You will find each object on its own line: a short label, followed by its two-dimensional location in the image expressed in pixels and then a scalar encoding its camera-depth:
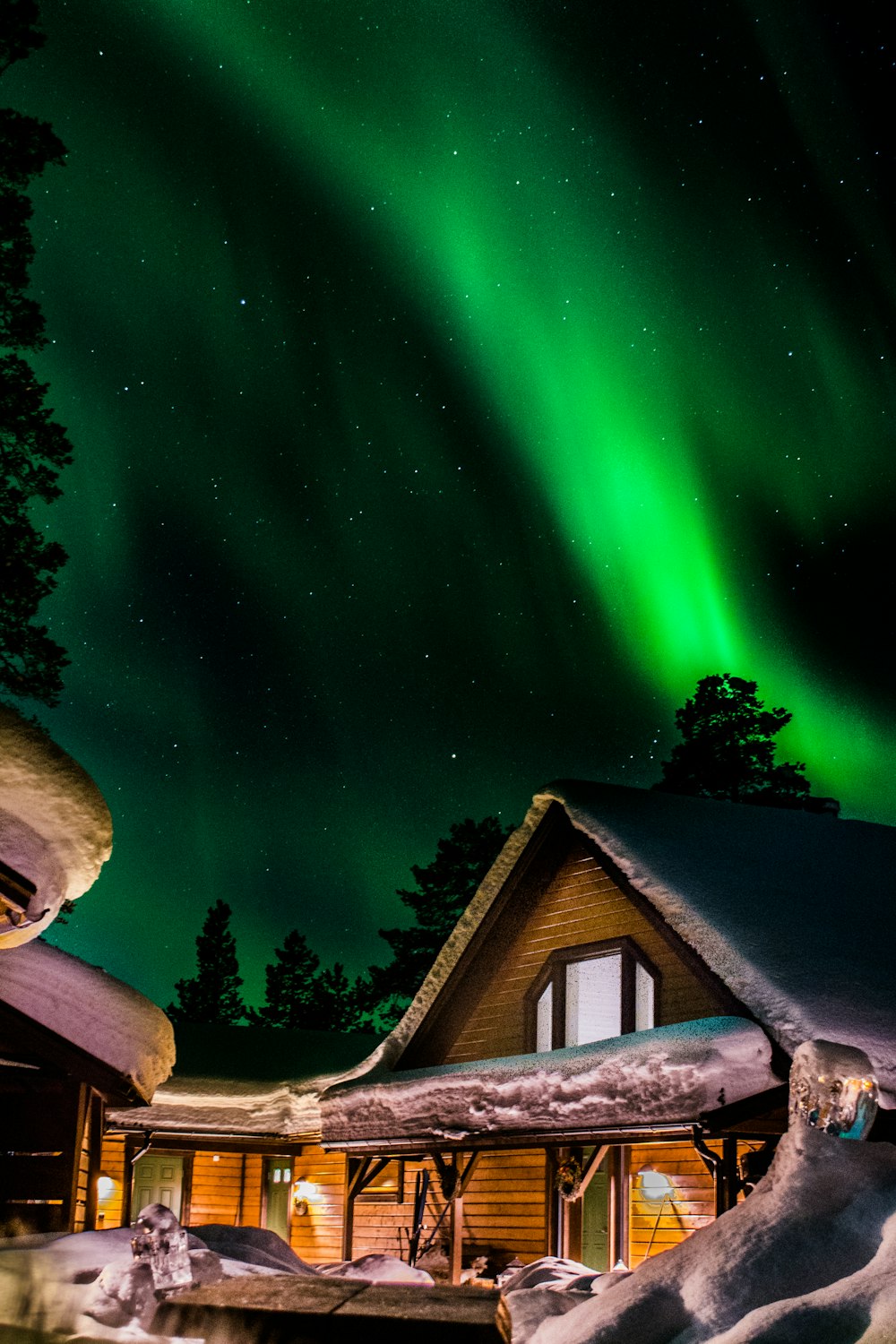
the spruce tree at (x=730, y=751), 40.50
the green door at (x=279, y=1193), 26.02
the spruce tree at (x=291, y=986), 64.69
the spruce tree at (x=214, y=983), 69.25
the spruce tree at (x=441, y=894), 45.91
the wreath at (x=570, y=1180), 15.67
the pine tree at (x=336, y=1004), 63.50
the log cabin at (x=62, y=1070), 10.78
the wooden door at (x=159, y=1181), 25.86
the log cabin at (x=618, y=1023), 11.93
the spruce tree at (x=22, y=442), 24.73
